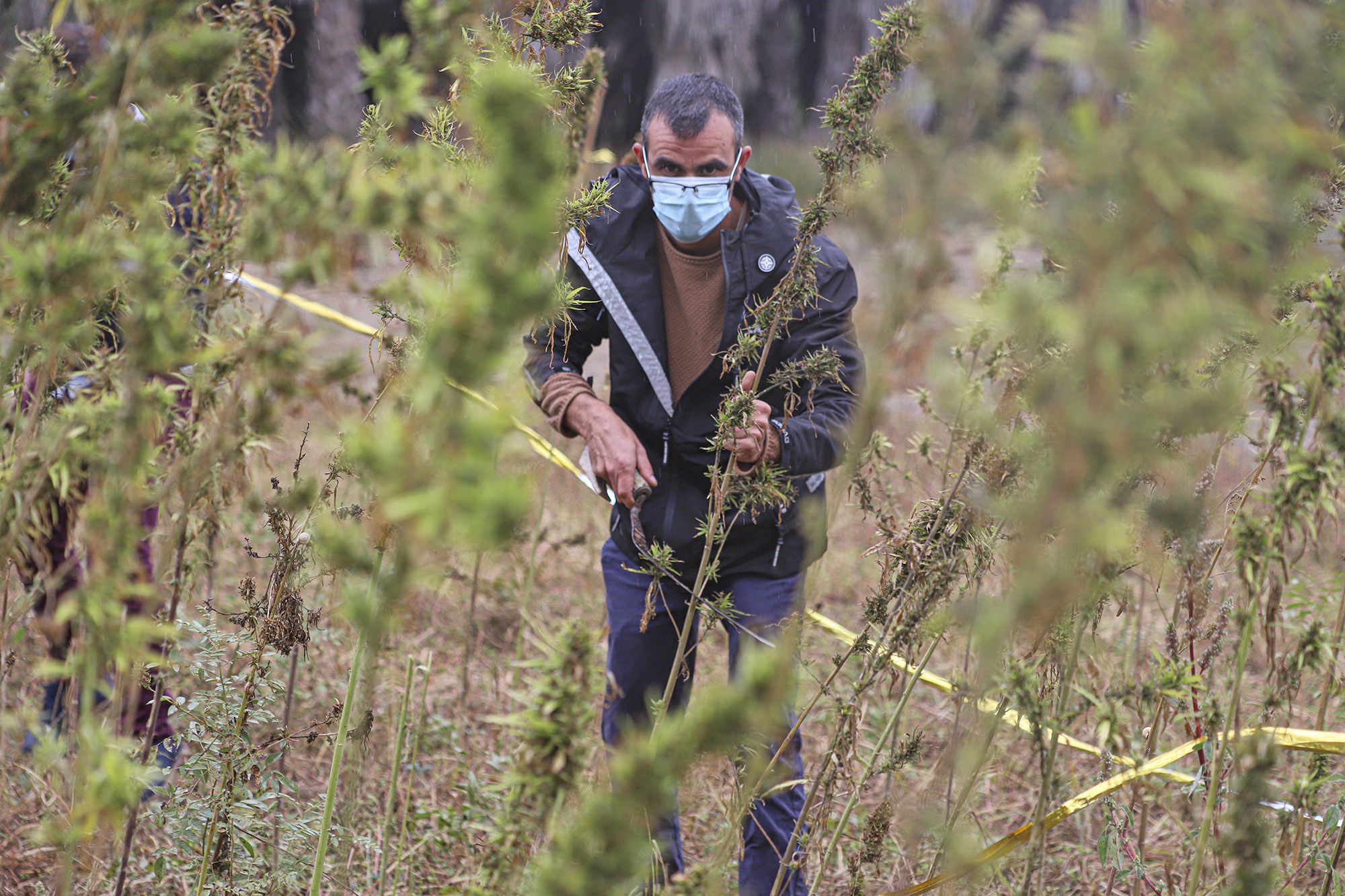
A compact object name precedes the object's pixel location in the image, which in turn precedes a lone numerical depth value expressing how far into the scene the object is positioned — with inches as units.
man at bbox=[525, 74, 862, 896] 463.3
